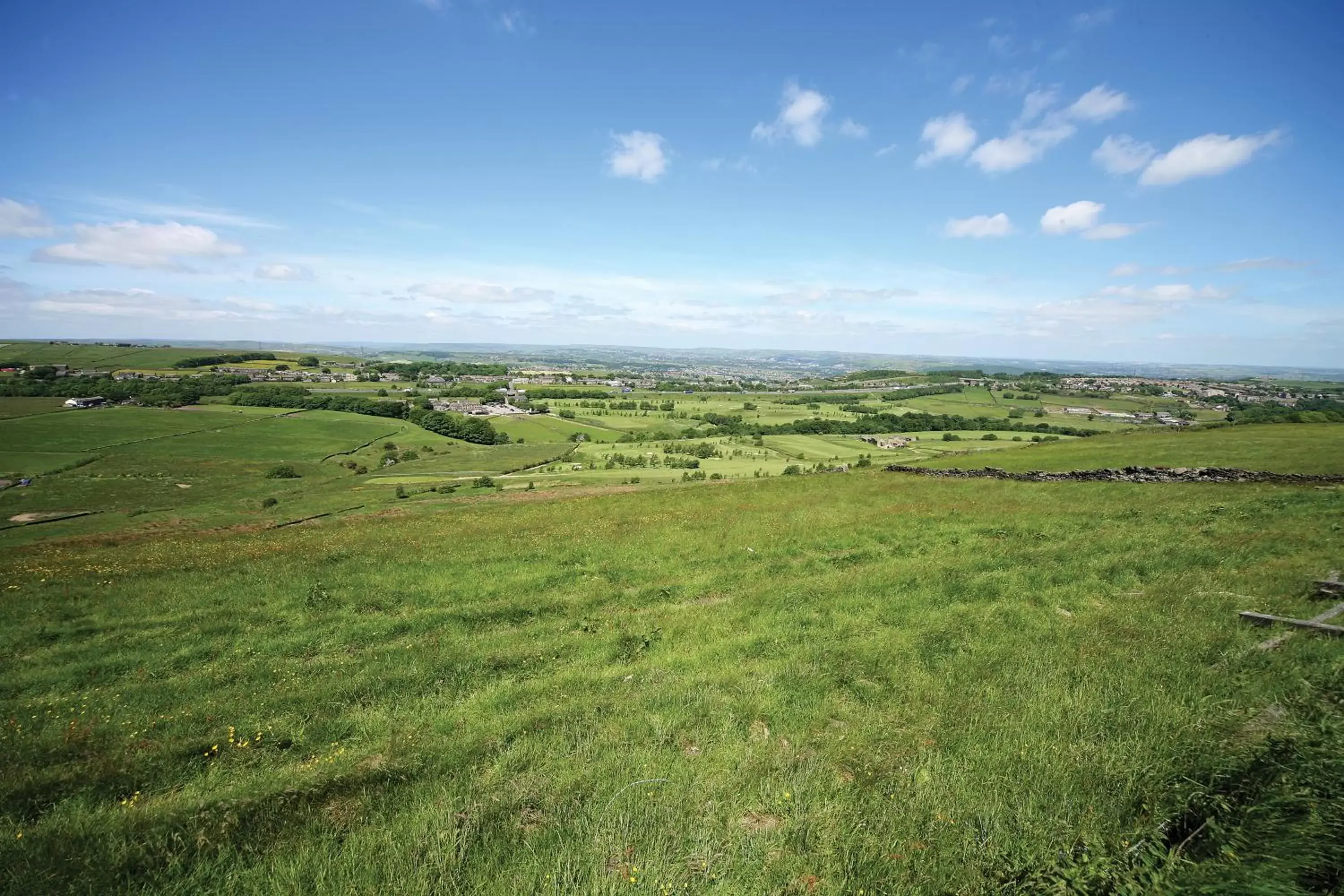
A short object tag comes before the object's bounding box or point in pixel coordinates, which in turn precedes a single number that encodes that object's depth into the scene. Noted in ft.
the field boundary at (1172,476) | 76.89
